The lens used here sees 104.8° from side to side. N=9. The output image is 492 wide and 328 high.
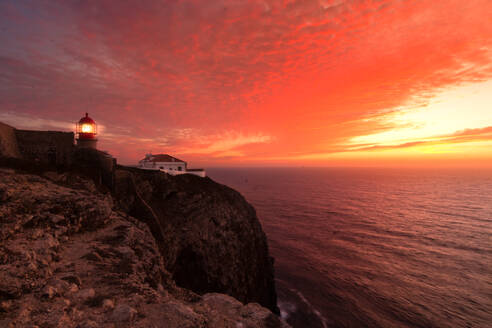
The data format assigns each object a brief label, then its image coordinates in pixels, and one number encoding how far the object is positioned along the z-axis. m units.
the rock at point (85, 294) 4.80
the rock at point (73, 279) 5.29
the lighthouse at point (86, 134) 20.73
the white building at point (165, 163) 40.44
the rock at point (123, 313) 4.32
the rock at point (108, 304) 4.58
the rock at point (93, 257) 6.57
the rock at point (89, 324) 3.95
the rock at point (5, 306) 3.85
